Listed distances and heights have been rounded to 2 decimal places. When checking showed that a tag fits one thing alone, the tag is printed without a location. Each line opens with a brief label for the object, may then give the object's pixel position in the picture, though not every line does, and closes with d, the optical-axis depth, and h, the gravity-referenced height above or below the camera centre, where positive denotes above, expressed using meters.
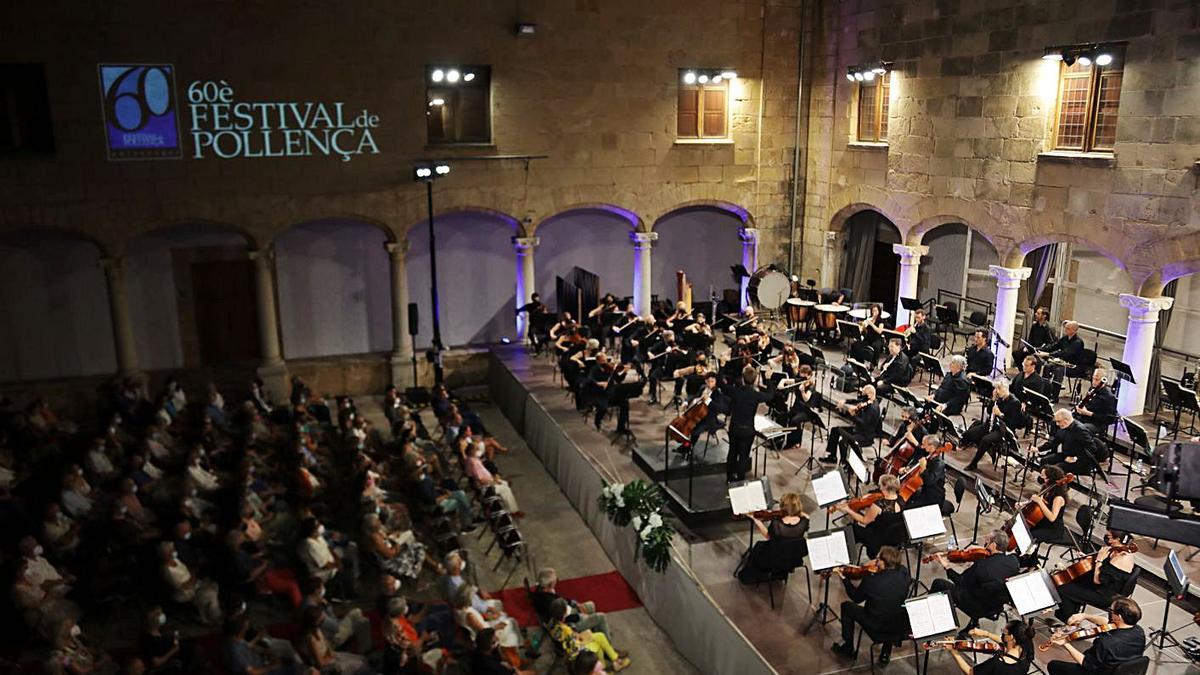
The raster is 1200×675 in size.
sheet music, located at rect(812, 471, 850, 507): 9.20 -3.35
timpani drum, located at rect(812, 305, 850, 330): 17.74 -3.29
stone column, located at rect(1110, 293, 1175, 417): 13.05 -2.86
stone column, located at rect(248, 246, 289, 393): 17.77 -3.60
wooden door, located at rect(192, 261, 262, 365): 18.31 -3.20
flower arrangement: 10.20 -4.19
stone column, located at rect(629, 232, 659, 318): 19.58 -2.61
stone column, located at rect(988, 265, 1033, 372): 15.19 -2.60
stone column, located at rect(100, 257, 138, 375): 16.81 -3.04
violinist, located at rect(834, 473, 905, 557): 9.45 -3.80
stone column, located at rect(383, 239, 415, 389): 18.19 -3.41
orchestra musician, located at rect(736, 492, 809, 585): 9.23 -3.80
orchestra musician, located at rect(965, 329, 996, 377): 13.66 -3.11
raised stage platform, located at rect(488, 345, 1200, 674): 8.77 -4.63
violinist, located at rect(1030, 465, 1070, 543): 9.37 -3.59
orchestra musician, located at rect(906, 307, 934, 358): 14.77 -3.04
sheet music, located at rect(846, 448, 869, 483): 9.84 -3.34
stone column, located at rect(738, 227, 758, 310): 20.08 -2.34
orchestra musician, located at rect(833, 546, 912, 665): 8.12 -3.86
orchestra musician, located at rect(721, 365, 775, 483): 11.52 -3.35
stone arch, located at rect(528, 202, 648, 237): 18.98 -1.44
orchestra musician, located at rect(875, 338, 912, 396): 13.59 -3.26
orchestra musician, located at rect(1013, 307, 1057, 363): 14.96 -3.02
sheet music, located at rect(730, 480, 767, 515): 9.25 -3.45
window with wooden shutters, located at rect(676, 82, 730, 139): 19.12 +0.60
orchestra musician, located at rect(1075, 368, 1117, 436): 11.64 -3.24
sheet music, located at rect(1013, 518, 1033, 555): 8.67 -3.59
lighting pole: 15.96 -0.96
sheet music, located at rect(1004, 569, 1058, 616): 7.70 -3.66
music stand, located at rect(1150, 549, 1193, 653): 8.04 -3.70
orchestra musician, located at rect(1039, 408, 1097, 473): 10.82 -3.45
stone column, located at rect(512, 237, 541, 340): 18.94 -2.65
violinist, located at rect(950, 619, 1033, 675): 7.25 -3.88
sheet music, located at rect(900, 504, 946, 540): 8.77 -3.49
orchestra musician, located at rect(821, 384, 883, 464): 12.04 -3.54
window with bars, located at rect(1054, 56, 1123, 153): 13.27 +0.43
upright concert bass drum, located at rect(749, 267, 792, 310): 17.62 -2.72
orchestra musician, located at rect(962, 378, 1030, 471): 11.71 -3.55
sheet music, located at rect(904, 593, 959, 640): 7.49 -3.74
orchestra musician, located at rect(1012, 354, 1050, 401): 12.54 -3.23
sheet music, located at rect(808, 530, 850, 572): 8.34 -3.58
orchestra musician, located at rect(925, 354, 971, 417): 12.78 -3.36
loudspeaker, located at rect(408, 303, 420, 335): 17.42 -3.19
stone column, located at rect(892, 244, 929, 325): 17.16 -2.34
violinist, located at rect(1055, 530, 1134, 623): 8.38 -3.89
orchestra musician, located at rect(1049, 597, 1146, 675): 7.30 -3.84
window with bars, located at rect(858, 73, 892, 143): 17.67 +0.58
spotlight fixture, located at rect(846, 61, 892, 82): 17.20 +1.25
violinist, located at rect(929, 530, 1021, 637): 8.42 -3.93
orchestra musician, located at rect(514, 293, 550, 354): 18.28 -3.34
